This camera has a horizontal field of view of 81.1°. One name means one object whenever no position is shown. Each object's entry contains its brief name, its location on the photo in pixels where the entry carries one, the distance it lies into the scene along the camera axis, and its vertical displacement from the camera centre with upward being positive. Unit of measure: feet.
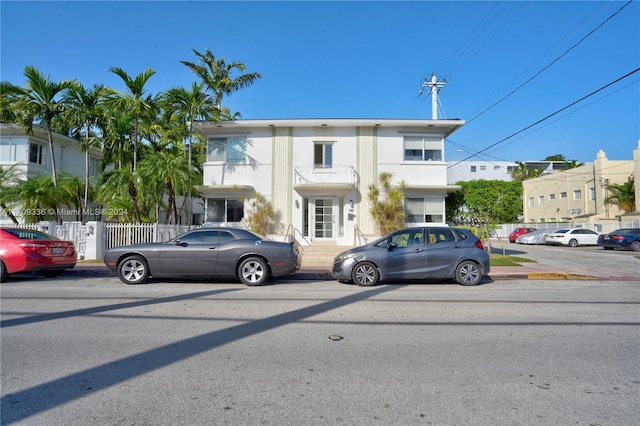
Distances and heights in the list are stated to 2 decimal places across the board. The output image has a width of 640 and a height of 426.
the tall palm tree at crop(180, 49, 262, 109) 82.64 +35.73
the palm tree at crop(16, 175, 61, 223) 58.59 +5.73
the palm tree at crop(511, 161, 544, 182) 189.76 +29.77
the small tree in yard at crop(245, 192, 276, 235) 58.18 +2.72
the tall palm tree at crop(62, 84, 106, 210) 57.57 +19.87
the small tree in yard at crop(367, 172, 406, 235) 56.75 +3.80
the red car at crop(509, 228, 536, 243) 104.06 -0.48
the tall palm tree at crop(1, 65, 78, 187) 54.49 +20.02
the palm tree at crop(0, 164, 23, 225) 60.13 +7.92
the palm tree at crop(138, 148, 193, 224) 54.03 +8.75
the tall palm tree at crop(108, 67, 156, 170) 53.67 +19.96
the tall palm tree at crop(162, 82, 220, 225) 56.49 +20.14
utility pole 80.64 +31.15
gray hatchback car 32.19 -2.50
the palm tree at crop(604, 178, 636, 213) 122.11 +11.46
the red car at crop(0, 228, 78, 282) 33.09 -1.76
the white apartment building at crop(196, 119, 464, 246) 59.72 +10.09
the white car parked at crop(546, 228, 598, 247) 87.81 -1.62
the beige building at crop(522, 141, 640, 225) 126.52 +14.91
